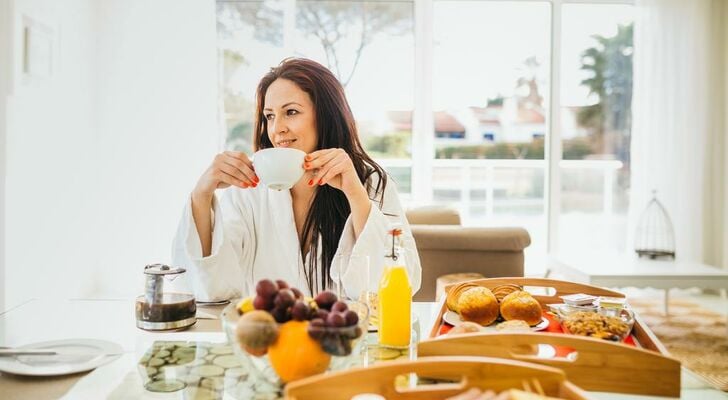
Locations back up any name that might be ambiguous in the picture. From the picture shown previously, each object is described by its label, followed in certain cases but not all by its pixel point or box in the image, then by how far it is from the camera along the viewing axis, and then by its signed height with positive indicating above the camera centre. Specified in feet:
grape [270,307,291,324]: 2.45 -0.53
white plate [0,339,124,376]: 2.85 -0.90
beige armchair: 9.42 -1.04
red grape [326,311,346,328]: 2.40 -0.55
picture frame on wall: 10.55 +2.45
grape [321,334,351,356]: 2.40 -0.65
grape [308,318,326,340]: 2.38 -0.58
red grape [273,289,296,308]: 2.44 -0.47
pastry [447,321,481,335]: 3.10 -0.75
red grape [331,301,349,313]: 2.52 -0.51
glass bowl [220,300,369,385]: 2.38 -0.65
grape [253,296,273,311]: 2.49 -0.50
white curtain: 15.03 +1.86
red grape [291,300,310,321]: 2.44 -0.52
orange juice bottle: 3.20 -0.62
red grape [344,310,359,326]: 2.44 -0.54
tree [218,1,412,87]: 15.16 +4.16
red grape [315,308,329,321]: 2.47 -0.54
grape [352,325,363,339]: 2.44 -0.60
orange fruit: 2.39 -0.68
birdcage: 15.15 -1.09
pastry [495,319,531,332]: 3.20 -0.76
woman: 4.42 -0.20
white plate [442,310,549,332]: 3.46 -0.80
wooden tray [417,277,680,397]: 2.59 -0.77
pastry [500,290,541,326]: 3.50 -0.72
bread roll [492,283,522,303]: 3.83 -0.68
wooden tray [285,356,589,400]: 2.24 -0.74
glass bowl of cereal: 3.13 -0.74
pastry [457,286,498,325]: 3.51 -0.71
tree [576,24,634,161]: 15.83 +2.61
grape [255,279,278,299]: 2.49 -0.44
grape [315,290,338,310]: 2.64 -0.51
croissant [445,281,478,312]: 3.73 -0.68
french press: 3.51 -0.74
